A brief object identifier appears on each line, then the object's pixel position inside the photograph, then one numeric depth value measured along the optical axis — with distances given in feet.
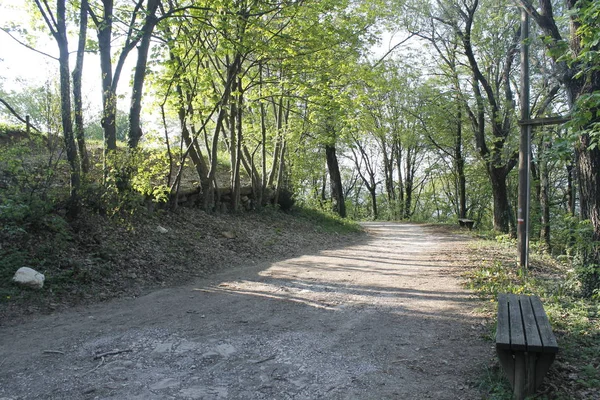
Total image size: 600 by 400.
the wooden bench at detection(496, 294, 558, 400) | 10.55
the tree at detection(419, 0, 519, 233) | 47.83
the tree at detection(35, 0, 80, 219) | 22.81
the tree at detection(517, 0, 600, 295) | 19.08
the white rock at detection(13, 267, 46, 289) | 18.31
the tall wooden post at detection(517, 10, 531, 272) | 26.43
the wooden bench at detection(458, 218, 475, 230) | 62.59
